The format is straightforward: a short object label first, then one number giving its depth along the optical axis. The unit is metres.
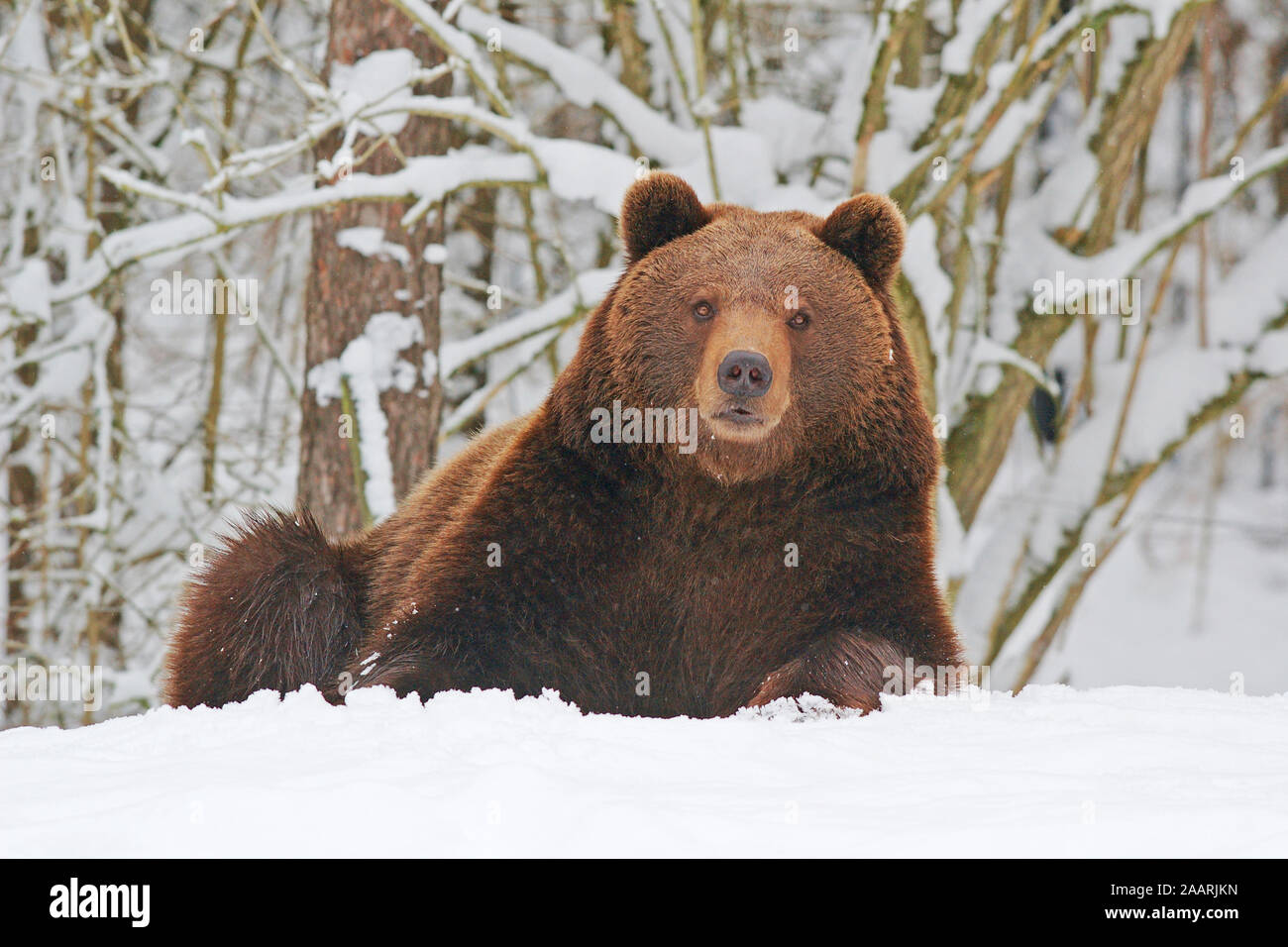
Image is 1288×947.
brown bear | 8.48
